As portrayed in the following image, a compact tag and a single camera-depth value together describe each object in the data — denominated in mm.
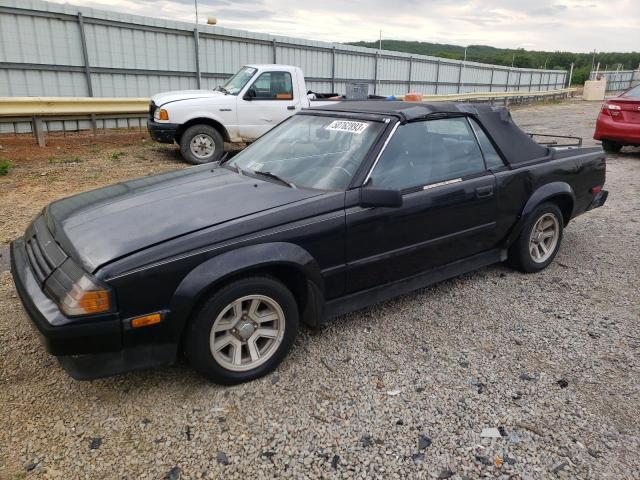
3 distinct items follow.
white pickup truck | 8891
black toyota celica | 2412
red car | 9586
